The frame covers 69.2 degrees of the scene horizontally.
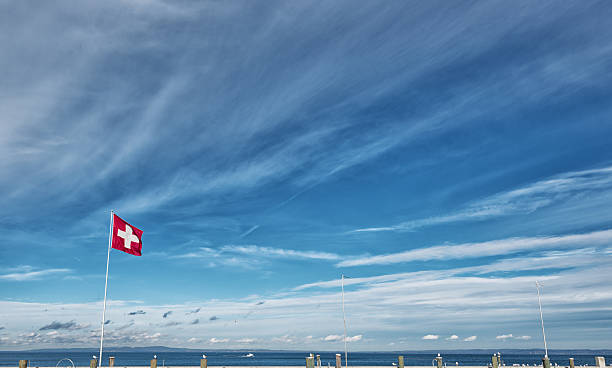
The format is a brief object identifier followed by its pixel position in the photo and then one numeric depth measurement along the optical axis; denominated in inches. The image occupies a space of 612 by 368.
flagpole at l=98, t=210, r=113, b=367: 1071.6
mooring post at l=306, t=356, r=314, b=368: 1285.8
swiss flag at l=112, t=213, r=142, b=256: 1186.6
